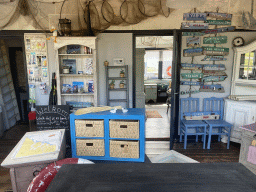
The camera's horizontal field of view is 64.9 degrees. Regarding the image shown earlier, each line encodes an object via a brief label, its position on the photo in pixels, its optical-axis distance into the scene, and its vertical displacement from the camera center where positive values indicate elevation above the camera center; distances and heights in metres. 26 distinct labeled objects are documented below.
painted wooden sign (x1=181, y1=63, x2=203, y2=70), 4.45 +0.06
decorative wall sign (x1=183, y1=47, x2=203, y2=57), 4.40 +0.37
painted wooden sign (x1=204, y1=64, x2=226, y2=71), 4.46 +0.04
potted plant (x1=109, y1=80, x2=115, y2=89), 4.45 -0.34
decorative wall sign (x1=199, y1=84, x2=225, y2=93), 4.54 -0.43
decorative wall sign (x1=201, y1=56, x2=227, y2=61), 4.44 +0.24
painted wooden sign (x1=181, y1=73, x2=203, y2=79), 4.48 -0.13
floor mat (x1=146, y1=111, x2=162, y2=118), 6.45 -1.49
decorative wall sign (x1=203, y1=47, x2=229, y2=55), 4.39 +0.41
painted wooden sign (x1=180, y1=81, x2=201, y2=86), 4.51 -0.31
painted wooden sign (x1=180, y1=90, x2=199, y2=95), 4.55 -0.52
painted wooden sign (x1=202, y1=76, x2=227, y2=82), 4.51 -0.20
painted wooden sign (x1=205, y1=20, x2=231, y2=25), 4.28 +0.99
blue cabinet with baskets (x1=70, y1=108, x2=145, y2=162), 2.57 -0.86
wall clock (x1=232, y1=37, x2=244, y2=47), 4.33 +0.58
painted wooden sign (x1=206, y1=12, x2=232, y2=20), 4.25 +1.13
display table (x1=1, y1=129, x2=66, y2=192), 1.53 -0.74
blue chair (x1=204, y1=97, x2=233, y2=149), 4.33 -0.90
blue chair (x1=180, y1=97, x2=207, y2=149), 4.44 -0.95
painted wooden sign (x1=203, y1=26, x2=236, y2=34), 4.29 +0.82
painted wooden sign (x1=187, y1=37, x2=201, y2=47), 4.37 +0.60
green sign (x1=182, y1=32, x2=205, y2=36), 4.35 +0.77
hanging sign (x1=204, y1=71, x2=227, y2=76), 4.48 -0.09
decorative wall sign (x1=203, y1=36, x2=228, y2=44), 4.36 +0.62
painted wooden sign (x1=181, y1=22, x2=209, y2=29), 4.28 +0.93
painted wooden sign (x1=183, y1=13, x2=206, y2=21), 4.25 +1.11
